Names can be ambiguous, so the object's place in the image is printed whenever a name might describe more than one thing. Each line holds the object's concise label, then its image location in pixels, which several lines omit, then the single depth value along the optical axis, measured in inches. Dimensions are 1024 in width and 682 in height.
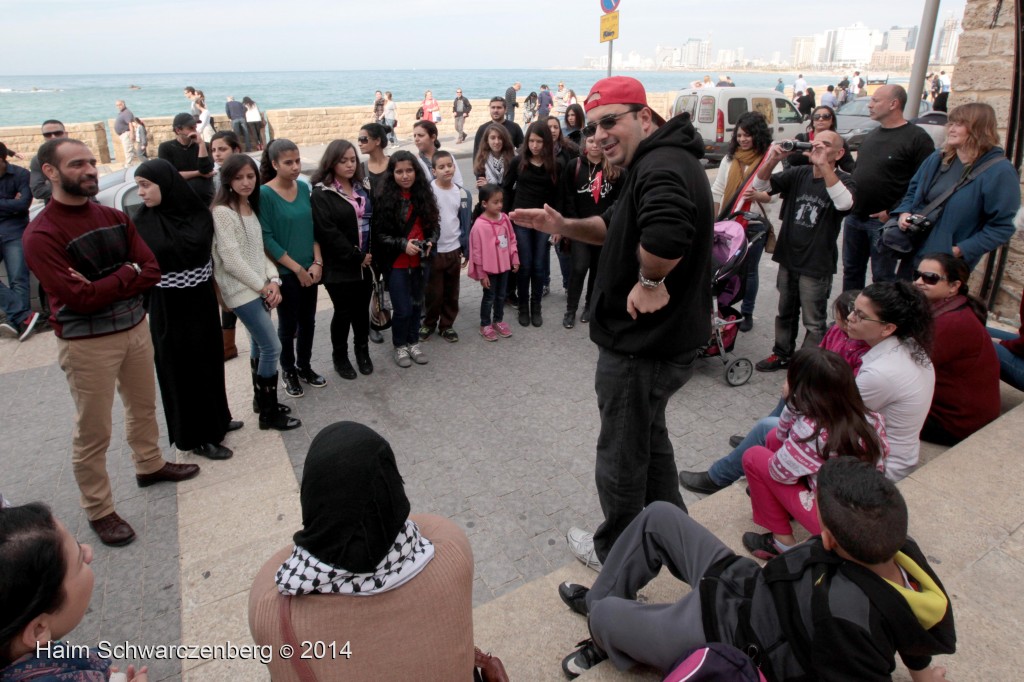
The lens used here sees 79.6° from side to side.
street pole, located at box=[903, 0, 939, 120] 307.4
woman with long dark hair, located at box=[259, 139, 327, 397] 178.9
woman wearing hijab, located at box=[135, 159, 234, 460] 146.1
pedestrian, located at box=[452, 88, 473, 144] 848.3
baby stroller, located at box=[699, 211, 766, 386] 192.7
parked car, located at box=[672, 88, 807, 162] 633.0
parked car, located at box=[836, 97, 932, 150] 619.6
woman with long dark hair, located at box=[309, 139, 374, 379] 190.1
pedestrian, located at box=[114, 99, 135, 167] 652.7
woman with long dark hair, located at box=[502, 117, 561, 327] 233.0
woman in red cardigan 140.7
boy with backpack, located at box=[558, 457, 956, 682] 66.2
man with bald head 203.9
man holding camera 187.0
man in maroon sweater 121.0
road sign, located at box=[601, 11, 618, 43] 349.1
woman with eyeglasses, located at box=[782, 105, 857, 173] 271.4
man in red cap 88.2
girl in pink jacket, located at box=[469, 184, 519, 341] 229.8
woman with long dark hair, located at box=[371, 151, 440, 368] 202.8
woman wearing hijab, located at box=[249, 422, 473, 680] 57.7
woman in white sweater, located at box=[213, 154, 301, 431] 163.0
